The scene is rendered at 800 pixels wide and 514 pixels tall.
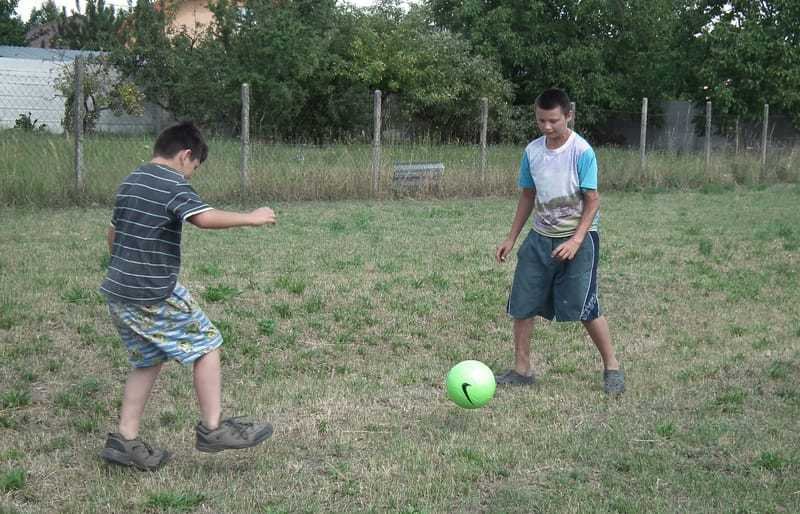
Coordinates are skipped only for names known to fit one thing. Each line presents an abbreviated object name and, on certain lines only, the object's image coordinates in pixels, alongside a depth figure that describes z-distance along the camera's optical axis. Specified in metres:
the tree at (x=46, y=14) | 45.94
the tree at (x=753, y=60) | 27.75
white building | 19.53
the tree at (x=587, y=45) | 31.77
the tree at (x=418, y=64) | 27.95
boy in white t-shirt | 5.16
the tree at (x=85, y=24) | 41.33
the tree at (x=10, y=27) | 48.62
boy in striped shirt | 3.86
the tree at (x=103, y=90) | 21.59
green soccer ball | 4.75
